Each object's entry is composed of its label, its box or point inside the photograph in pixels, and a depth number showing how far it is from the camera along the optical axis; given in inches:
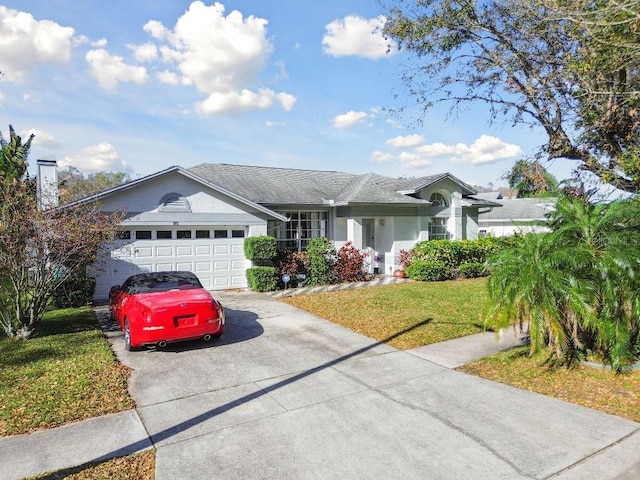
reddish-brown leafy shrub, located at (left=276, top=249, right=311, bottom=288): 619.2
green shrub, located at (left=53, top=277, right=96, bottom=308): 477.7
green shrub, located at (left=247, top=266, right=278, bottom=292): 583.2
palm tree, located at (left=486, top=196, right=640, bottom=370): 243.6
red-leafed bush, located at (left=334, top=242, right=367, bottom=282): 666.2
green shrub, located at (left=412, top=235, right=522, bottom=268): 715.4
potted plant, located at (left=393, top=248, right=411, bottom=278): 727.1
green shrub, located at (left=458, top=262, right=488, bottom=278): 719.1
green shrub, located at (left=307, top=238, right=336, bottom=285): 642.8
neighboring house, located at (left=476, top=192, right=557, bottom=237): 1412.4
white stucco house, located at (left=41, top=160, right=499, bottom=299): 538.6
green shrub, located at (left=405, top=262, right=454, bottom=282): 683.4
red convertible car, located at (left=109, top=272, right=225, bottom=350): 292.8
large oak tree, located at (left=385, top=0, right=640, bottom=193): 296.8
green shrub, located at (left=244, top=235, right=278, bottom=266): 587.5
